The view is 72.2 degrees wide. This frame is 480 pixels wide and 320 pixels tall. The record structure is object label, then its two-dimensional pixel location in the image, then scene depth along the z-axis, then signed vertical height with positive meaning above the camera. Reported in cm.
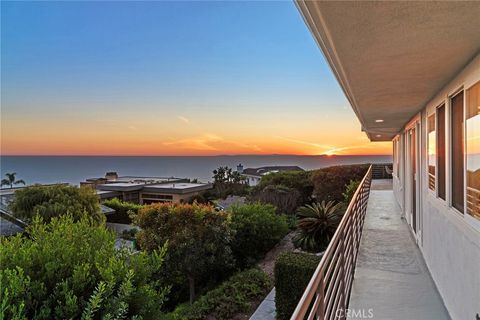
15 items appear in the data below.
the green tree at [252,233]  1075 -245
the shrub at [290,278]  536 -196
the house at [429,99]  177 +75
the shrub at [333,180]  1485 -97
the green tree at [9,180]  4166 -223
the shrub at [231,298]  671 -305
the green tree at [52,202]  1527 -192
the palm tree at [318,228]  780 -165
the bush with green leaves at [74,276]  271 -104
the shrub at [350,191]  1012 -103
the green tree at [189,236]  874 -208
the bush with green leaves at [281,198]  1570 -183
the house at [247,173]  2590 -129
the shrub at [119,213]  2167 -340
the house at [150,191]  2639 -250
